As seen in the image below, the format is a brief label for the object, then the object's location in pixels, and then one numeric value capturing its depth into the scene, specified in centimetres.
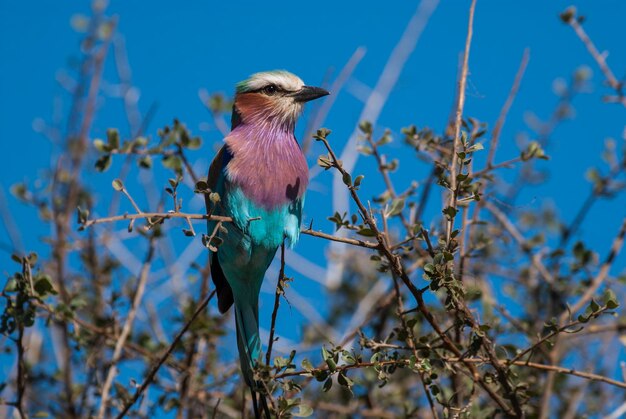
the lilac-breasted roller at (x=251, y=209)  593
